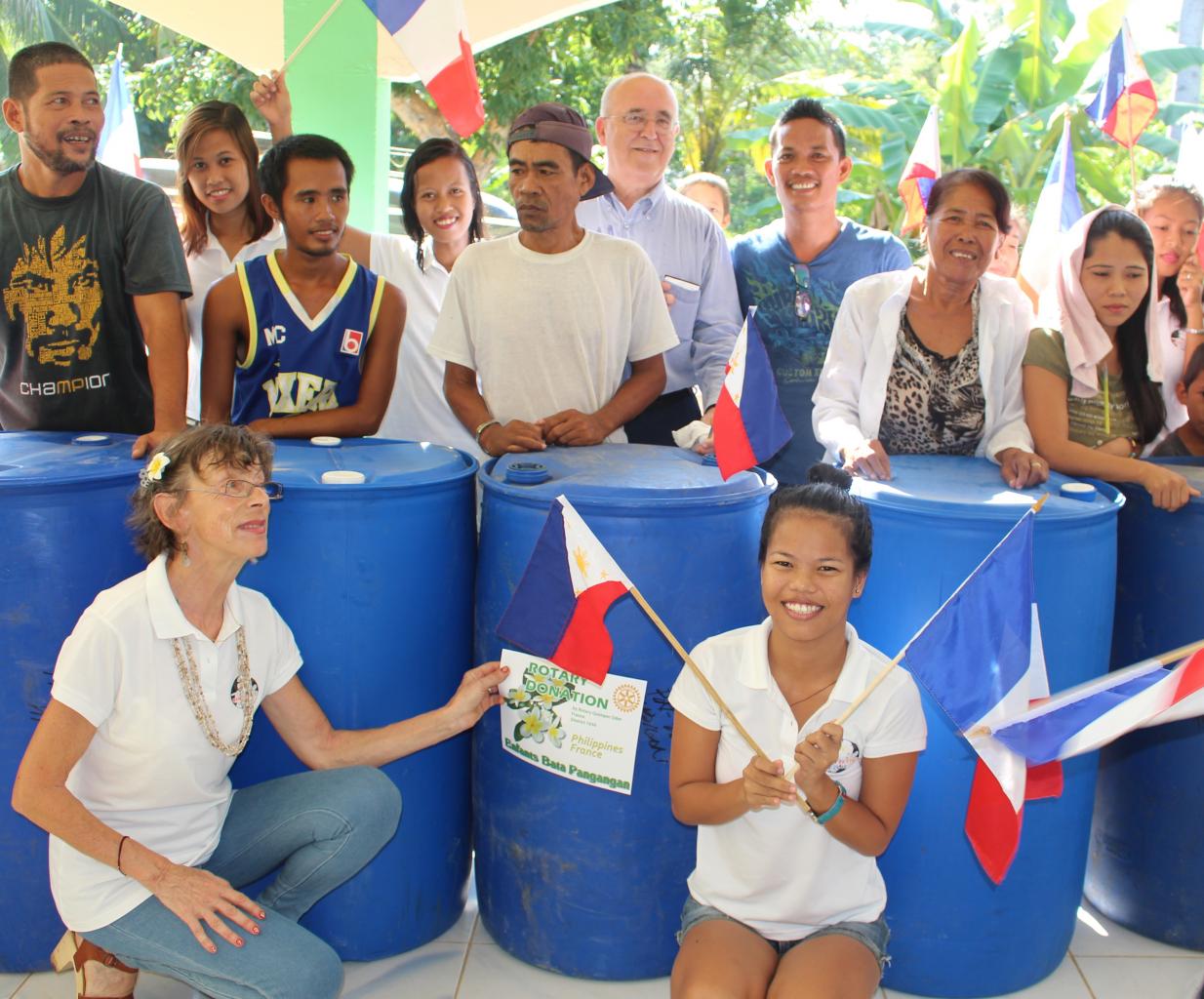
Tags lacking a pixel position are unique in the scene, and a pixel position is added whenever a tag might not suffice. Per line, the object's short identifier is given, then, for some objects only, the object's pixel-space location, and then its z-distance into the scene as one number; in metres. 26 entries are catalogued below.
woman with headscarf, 2.72
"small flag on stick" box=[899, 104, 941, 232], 5.09
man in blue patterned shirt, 3.37
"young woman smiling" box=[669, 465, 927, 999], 2.02
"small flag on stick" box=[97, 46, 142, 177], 5.21
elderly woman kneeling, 2.03
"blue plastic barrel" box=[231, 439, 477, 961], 2.40
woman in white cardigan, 2.74
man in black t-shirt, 2.67
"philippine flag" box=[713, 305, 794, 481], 2.31
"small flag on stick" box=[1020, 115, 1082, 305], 4.16
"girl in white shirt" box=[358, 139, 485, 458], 3.53
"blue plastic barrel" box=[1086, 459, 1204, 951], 2.62
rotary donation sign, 2.36
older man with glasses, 3.38
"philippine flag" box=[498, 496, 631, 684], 2.12
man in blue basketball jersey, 2.83
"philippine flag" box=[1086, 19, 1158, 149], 4.15
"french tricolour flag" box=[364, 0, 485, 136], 4.07
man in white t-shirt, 2.85
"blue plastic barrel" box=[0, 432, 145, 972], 2.31
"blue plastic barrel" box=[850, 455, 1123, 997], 2.35
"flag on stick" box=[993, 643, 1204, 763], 1.91
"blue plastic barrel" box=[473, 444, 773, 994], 2.34
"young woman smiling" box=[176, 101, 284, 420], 3.24
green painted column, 5.31
